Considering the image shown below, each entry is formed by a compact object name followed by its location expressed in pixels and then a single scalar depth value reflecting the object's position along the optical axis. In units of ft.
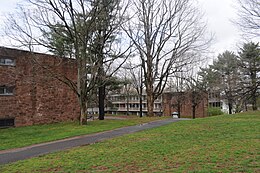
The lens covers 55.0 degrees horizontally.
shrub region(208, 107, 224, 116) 116.28
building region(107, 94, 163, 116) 211.02
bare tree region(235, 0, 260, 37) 58.72
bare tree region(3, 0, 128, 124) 55.77
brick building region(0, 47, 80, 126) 57.72
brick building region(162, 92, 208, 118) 126.52
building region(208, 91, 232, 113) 132.71
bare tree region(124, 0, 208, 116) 85.46
